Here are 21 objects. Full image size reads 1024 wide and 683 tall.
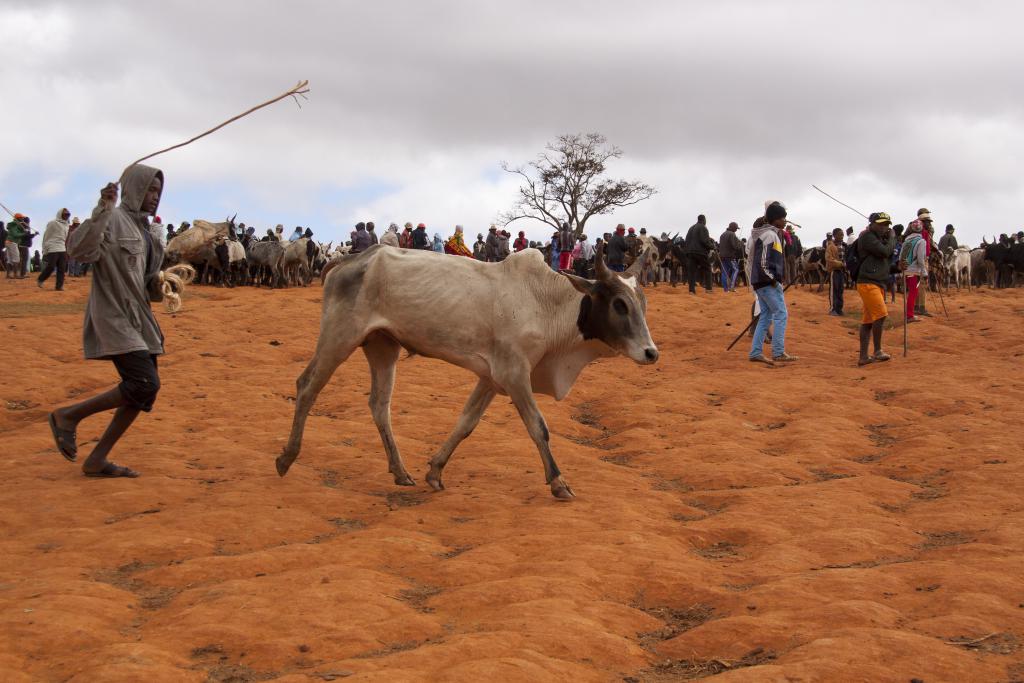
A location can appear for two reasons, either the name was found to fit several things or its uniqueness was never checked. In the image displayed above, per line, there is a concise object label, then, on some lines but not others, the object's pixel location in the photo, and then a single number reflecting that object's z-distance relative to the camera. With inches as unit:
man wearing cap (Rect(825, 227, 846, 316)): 766.5
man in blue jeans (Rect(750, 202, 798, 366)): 516.4
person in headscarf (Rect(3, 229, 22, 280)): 1080.2
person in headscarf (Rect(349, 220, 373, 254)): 980.6
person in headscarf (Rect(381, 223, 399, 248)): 924.0
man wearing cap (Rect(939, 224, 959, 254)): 1144.8
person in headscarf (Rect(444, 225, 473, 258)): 1049.7
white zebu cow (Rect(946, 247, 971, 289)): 1163.8
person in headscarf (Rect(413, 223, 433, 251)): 1093.8
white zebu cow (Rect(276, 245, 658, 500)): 275.7
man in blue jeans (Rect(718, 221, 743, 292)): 892.0
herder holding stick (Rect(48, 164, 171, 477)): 263.0
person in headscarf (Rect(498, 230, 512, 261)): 1181.8
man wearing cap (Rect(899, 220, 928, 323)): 633.0
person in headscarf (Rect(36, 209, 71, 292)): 831.1
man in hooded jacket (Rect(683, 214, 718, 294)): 941.2
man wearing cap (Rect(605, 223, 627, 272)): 970.1
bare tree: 1887.3
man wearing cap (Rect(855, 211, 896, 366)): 499.5
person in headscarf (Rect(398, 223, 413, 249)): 1131.9
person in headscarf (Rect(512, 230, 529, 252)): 1160.8
